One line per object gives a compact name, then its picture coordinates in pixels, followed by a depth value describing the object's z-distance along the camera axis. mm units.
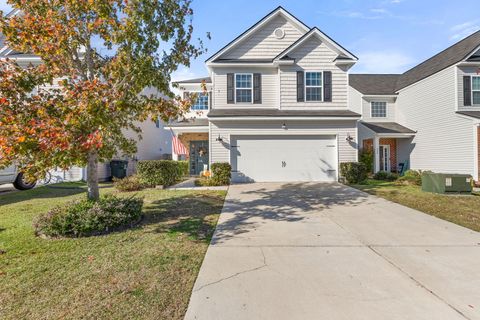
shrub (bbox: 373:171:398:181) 14336
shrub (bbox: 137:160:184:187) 11250
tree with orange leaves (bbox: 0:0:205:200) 4586
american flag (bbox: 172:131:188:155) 15289
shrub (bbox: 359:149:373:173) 16500
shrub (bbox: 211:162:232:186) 12062
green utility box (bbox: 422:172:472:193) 9836
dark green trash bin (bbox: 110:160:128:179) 14719
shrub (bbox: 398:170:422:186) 12909
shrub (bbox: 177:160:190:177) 14497
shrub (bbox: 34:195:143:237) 5070
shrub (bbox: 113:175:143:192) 10531
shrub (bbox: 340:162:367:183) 12469
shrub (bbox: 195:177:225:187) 11945
